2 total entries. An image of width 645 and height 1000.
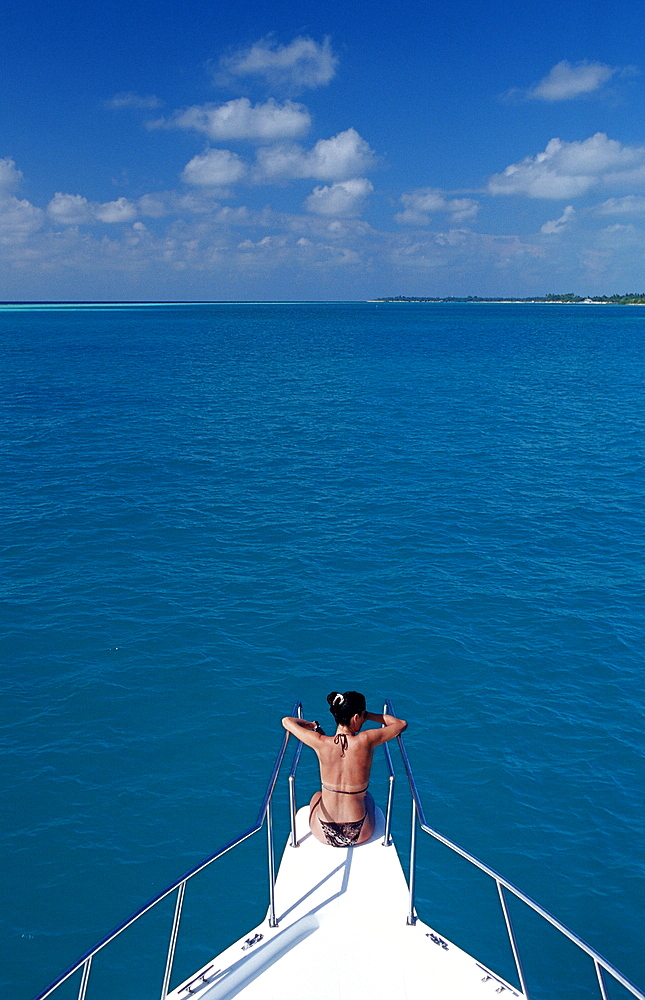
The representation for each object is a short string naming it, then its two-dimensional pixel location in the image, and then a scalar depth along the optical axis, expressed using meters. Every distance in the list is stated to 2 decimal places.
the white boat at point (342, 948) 5.57
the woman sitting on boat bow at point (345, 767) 6.86
